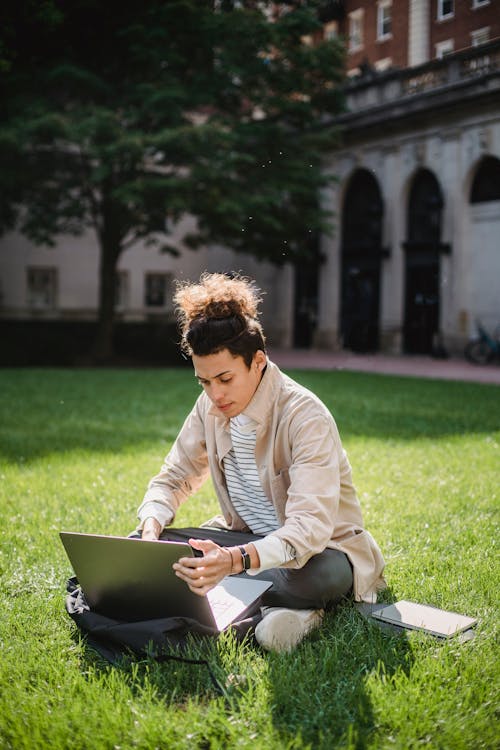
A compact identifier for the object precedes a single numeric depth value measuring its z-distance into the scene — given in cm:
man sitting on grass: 304
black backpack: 307
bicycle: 2156
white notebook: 326
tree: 1764
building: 2195
